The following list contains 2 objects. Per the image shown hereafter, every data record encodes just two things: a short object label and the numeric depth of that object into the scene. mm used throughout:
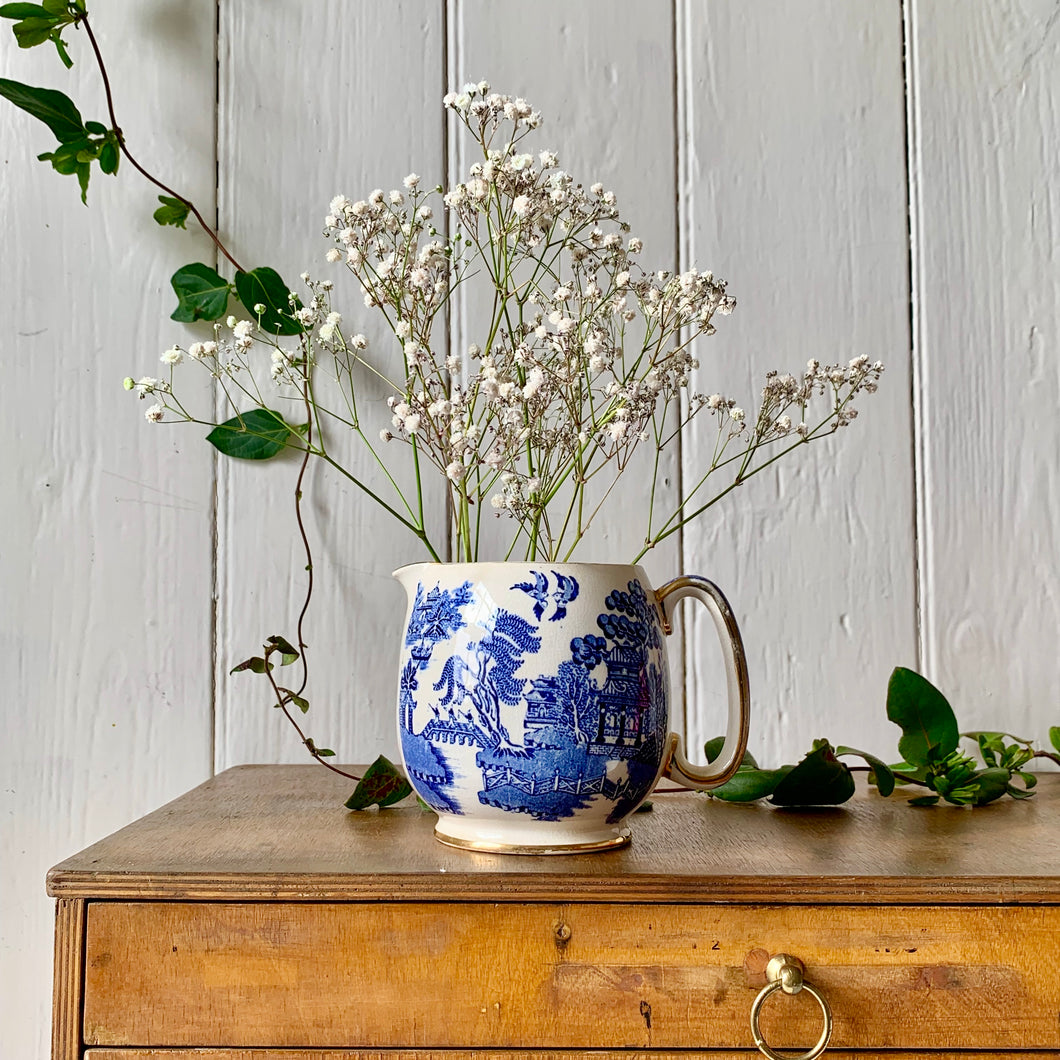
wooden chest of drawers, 522
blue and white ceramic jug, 570
